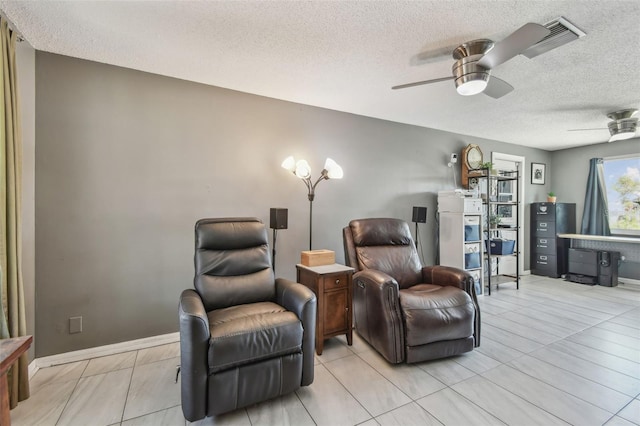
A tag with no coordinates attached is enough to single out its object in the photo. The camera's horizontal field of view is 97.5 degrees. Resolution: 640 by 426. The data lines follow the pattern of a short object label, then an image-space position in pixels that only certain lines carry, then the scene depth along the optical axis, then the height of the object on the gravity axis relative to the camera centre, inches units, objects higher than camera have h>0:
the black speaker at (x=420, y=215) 141.9 -2.3
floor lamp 108.5 +16.5
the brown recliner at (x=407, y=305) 84.1 -29.7
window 182.9 +12.0
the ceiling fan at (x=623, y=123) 129.5 +41.5
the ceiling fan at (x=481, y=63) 63.6 +37.4
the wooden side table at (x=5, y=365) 44.5 -24.7
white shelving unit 148.1 -13.7
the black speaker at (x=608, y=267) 176.2 -35.8
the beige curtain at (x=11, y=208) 66.0 +0.7
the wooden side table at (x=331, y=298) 93.7 -30.1
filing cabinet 198.2 -18.2
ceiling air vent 66.6 +42.5
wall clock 171.2 +30.9
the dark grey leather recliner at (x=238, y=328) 59.6 -27.5
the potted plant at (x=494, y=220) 167.0 -5.8
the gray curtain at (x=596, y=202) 194.5 +5.8
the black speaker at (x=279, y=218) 102.0 -2.7
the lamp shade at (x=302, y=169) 108.4 +16.1
